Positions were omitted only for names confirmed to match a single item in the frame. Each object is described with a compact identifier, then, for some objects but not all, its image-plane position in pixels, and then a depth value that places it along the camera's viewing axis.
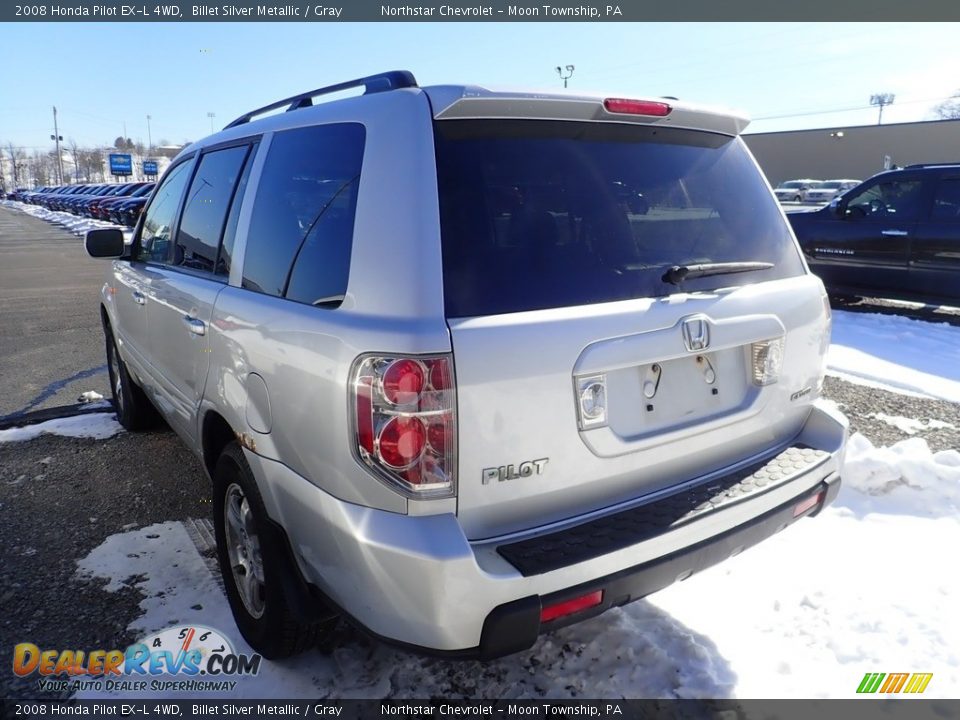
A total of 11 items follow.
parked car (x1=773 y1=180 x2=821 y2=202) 41.69
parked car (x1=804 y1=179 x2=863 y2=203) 39.78
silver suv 1.93
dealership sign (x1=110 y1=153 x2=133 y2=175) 86.31
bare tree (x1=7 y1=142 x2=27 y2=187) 136.00
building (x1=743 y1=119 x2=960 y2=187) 49.88
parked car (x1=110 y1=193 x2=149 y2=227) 28.25
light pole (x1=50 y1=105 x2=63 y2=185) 113.06
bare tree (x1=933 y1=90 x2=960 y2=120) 86.00
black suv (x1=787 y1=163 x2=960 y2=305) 8.39
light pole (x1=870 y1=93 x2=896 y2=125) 91.62
